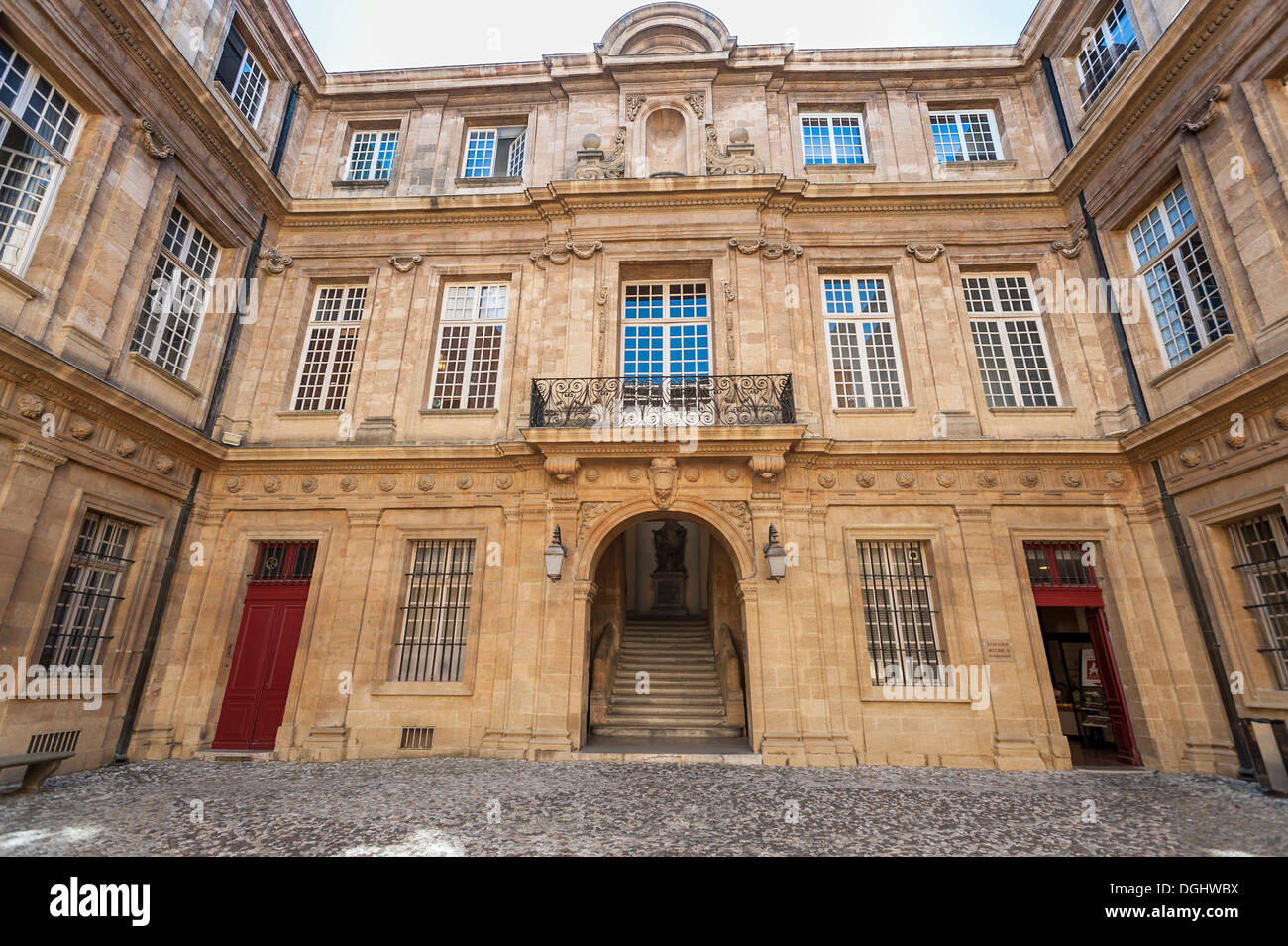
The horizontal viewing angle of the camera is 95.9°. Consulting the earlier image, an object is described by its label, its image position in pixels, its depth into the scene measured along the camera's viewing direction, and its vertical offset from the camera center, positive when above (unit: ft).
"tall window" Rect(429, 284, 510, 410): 35.42 +18.22
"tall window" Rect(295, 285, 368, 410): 35.94 +18.47
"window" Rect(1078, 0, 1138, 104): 32.96 +34.26
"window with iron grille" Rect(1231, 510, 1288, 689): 24.49 +3.63
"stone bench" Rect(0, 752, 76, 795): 20.77 -4.10
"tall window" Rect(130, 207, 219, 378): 30.01 +18.50
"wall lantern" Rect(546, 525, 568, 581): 29.14 +4.56
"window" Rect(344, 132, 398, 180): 41.52 +34.38
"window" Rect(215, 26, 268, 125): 35.22 +34.52
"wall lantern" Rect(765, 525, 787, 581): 28.37 +4.53
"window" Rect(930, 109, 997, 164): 39.32 +34.13
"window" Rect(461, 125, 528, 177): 41.19 +34.38
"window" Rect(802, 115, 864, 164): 39.68 +34.17
